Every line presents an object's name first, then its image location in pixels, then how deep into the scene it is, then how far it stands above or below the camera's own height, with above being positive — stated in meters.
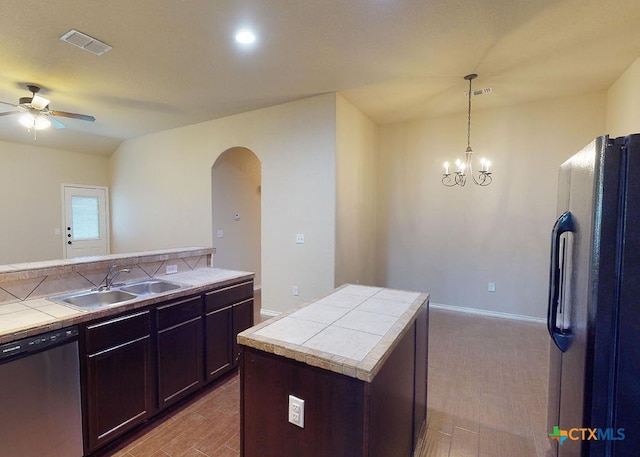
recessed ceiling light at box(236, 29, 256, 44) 2.49 +1.52
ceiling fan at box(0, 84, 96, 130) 3.32 +1.16
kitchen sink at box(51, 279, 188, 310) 2.14 -0.61
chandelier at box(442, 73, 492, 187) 4.13 +0.62
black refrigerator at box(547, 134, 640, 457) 0.96 -0.29
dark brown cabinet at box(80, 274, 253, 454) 1.80 -1.01
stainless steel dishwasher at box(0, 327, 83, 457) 1.48 -0.96
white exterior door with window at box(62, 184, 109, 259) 6.05 -0.12
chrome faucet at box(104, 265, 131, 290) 2.32 -0.48
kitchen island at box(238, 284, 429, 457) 1.13 -0.69
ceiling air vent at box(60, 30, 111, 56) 2.51 +1.50
